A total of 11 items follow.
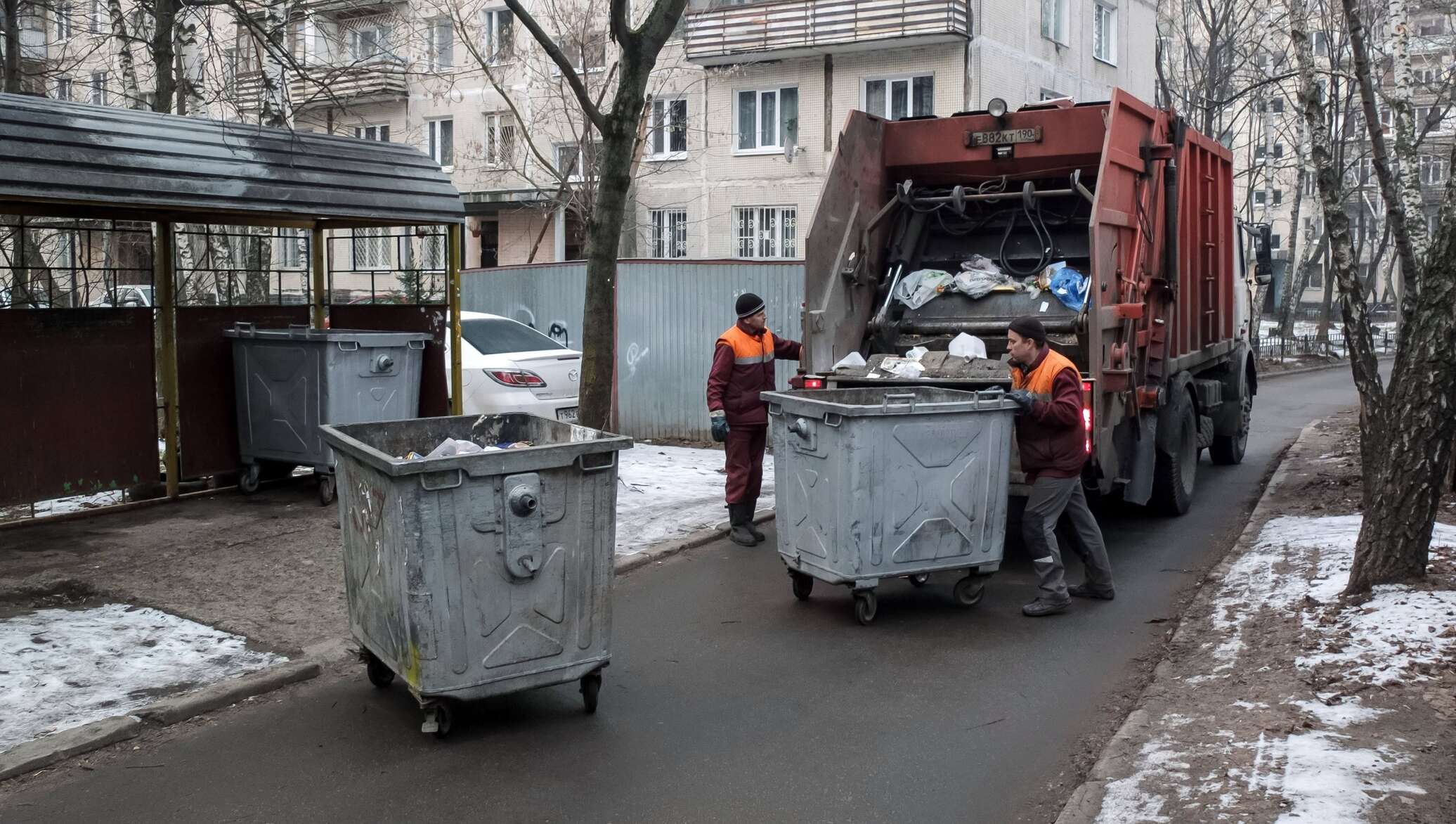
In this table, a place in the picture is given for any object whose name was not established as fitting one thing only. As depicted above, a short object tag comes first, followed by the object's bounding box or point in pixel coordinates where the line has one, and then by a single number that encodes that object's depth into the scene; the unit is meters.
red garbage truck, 8.27
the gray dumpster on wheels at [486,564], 4.80
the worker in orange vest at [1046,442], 6.75
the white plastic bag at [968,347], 8.34
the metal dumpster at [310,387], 9.05
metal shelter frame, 7.46
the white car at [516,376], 11.23
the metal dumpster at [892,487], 6.52
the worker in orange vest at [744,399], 8.54
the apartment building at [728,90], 24.33
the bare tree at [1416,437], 6.10
